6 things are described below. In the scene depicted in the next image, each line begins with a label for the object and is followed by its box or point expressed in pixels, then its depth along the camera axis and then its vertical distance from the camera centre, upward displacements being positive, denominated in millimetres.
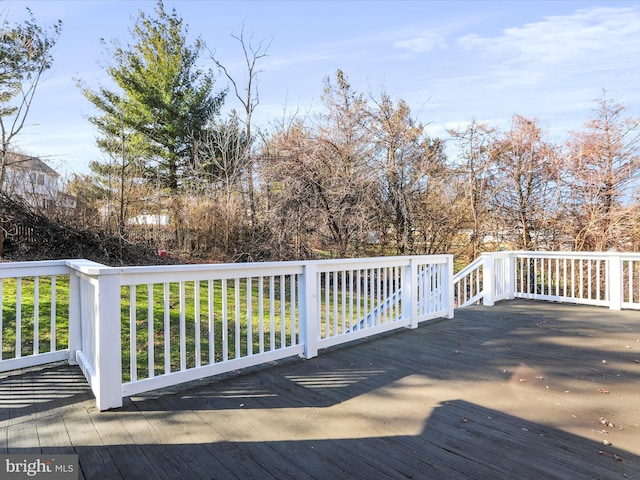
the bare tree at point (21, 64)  7270 +3840
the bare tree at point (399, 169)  8258 +1646
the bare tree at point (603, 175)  7160 +1299
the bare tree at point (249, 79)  11492 +5304
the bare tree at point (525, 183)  7824 +1251
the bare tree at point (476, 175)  8312 +1505
